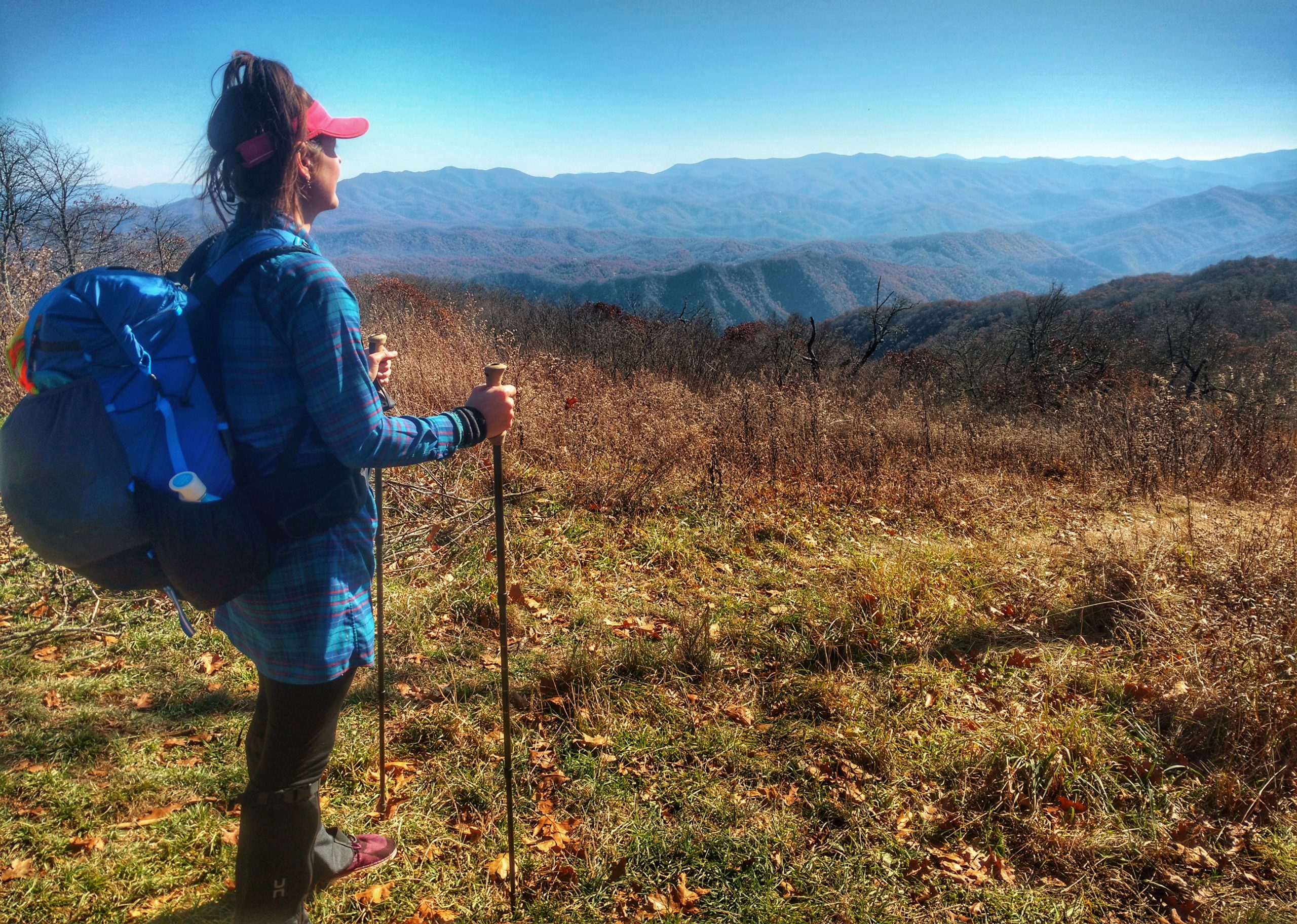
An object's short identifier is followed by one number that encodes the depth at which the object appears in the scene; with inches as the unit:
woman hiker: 52.9
